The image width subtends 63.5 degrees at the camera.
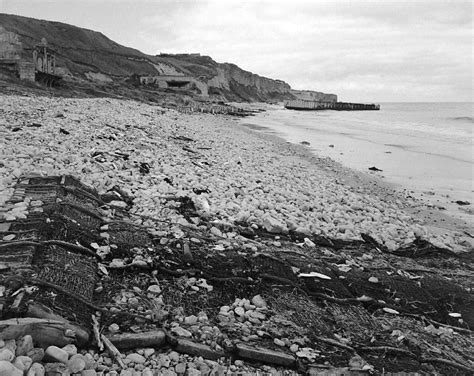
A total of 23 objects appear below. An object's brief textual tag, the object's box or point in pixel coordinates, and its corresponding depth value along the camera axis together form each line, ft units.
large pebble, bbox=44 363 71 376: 8.53
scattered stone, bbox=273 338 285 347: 11.95
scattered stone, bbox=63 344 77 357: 9.32
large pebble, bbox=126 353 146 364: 10.08
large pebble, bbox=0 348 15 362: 8.19
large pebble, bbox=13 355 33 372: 8.25
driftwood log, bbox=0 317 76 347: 9.00
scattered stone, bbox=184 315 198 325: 12.25
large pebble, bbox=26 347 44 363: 8.68
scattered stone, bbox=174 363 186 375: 10.16
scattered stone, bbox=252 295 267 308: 14.03
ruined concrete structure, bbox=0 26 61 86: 104.95
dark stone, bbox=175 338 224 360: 10.86
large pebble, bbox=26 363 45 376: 8.20
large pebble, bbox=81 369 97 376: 8.96
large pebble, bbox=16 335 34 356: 8.71
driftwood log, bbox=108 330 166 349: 10.44
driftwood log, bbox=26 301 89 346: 9.80
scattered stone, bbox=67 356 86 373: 8.98
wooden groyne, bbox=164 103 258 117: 144.97
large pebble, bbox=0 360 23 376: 7.81
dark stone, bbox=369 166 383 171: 52.54
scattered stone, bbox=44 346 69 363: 8.88
